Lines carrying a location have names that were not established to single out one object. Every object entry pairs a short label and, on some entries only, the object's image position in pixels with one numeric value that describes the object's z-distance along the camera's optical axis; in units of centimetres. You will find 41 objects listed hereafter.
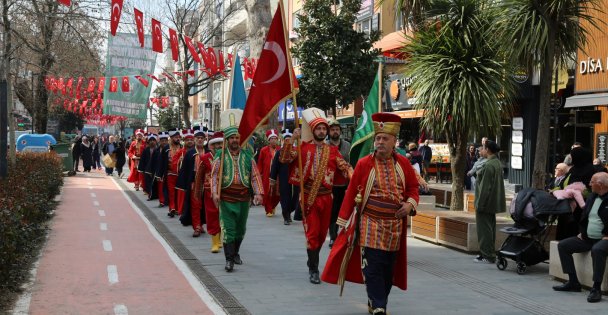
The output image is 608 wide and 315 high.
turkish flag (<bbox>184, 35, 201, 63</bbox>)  2298
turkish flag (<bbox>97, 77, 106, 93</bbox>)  3125
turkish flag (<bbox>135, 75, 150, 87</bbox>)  3109
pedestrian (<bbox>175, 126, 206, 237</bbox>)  1399
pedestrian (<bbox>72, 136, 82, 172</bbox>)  3741
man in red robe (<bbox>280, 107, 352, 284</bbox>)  947
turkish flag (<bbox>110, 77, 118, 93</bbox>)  3035
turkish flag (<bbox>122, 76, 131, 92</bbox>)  3102
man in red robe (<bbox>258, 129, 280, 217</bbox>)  1867
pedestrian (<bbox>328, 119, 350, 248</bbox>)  1117
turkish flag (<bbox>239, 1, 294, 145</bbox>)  958
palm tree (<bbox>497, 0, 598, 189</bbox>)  1166
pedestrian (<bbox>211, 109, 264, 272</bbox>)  1036
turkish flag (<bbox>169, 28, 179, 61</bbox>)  2123
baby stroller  992
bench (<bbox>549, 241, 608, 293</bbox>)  888
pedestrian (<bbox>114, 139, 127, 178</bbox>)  3506
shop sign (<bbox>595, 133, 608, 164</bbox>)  2175
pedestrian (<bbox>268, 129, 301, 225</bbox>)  1636
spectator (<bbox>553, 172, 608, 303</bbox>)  843
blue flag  1769
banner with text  2453
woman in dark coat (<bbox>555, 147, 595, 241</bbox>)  975
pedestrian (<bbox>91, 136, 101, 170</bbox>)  4112
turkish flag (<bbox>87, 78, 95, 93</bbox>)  2956
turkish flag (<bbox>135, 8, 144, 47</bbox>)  1858
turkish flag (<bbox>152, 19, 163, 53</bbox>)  1989
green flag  1146
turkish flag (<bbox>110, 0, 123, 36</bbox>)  1689
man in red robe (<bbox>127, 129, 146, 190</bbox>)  2737
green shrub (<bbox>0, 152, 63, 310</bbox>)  830
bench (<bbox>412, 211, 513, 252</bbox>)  1186
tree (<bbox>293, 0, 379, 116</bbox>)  2258
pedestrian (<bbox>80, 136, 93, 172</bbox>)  3828
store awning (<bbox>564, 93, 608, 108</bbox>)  1997
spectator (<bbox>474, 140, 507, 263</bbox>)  1080
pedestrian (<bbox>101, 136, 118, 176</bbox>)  3674
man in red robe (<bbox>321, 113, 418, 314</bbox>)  745
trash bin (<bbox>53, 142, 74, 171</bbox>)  3522
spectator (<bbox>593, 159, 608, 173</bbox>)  982
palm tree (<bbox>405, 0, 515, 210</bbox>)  1377
